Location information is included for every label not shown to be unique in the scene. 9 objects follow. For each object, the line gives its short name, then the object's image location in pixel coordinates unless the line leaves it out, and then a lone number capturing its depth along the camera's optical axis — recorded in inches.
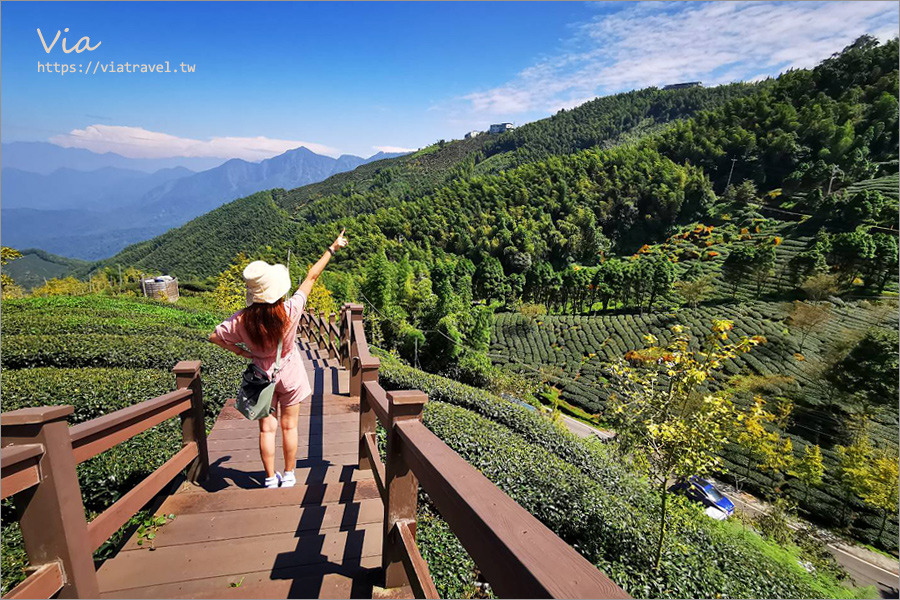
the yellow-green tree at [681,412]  214.5
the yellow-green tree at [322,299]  785.6
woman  93.2
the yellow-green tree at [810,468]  674.2
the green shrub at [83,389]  157.3
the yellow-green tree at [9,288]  789.7
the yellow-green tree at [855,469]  631.2
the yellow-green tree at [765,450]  695.5
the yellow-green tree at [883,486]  600.7
